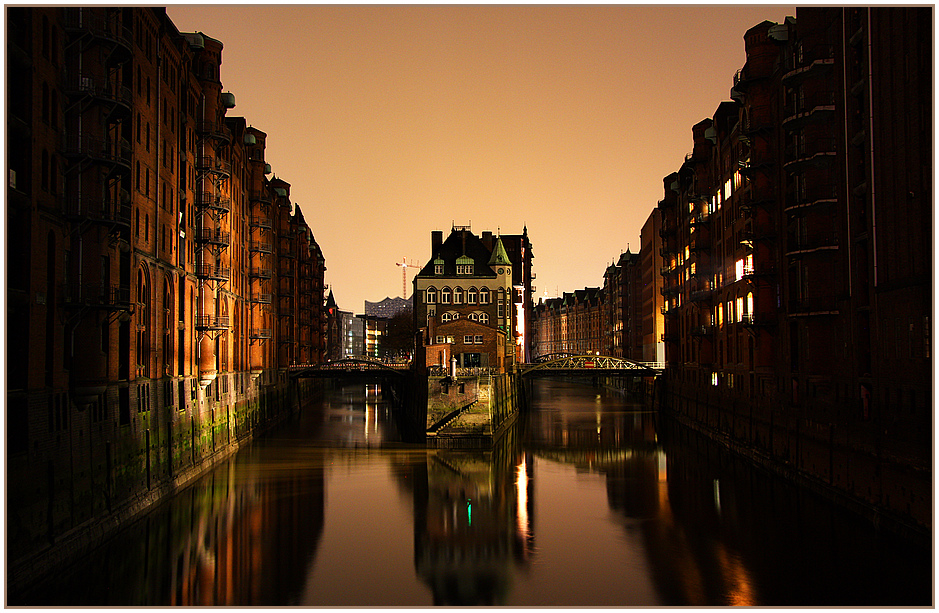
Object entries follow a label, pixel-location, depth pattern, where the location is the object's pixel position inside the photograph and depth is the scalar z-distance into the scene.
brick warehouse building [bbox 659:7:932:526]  28.78
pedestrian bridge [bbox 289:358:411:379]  77.88
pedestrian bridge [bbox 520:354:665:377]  80.25
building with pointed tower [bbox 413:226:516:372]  84.88
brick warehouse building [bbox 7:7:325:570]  24.59
